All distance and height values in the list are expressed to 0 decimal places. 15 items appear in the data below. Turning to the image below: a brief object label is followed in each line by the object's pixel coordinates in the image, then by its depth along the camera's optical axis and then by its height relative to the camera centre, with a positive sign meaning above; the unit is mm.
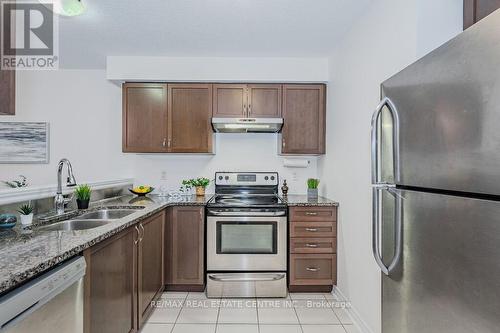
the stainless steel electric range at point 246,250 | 2775 -827
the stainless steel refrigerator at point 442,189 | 779 -76
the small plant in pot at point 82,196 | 2285 -248
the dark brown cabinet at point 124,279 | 1412 -698
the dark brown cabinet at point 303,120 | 3287 +538
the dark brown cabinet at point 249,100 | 3283 +763
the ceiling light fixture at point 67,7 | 2068 +1178
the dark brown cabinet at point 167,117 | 3273 +557
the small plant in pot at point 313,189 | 3340 -263
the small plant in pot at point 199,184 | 3447 -219
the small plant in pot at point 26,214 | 1641 -287
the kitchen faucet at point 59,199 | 1971 -235
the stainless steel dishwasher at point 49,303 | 908 -497
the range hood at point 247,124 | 3129 +470
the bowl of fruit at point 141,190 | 3244 -282
